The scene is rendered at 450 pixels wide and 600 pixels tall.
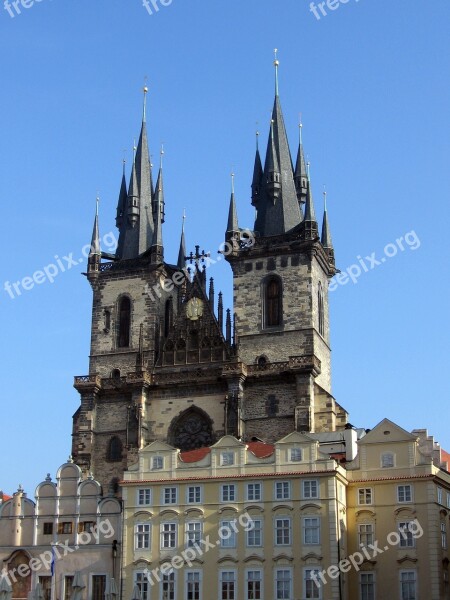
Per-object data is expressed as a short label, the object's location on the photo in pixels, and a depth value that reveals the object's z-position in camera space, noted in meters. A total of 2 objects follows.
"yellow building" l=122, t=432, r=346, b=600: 44.34
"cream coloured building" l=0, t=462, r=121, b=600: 47.41
